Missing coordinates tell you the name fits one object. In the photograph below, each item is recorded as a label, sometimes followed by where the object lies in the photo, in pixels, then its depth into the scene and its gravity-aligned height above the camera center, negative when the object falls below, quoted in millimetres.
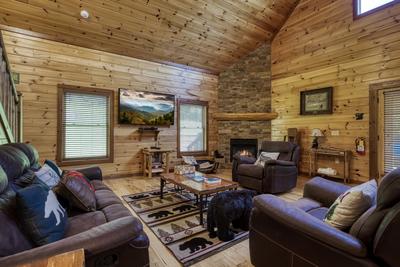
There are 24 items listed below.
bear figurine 2324 -864
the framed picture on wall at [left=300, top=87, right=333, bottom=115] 5105 +829
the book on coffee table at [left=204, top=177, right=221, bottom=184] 3125 -689
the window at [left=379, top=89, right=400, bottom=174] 4113 +143
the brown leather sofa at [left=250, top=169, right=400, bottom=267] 1105 -600
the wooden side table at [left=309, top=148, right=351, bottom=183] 4707 -527
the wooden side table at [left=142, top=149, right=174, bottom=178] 5248 -727
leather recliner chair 3785 -681
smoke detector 3999 +2223
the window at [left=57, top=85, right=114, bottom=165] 4586 +164
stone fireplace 6371 +1109
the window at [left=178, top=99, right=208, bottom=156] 6266 +197
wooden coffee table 2738 -712
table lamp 5159 +19
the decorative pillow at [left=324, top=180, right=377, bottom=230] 1390 -469
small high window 4229 +2643
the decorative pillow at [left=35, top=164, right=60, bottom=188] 1938 -406
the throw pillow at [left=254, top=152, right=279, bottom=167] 4365 -463
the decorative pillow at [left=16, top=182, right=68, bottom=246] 1214 -488
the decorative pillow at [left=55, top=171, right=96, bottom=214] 1847 -525
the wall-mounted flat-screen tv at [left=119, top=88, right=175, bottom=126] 5215 +652
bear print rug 2131 -1127
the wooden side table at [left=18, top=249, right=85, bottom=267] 884 -542
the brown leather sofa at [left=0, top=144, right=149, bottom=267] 1091 -589
